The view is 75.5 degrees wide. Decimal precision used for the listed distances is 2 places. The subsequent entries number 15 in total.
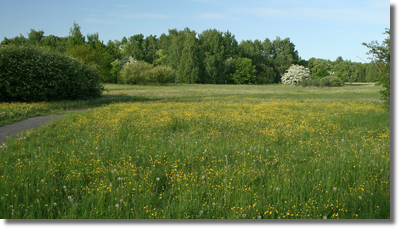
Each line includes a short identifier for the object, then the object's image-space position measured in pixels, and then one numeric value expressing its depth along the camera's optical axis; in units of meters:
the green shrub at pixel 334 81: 58.68
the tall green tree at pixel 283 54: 100.50
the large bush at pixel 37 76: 18.39
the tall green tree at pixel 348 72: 83.12
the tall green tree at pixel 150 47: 100.12
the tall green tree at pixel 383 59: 13.06
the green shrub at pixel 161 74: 58.28
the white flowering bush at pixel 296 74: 80.81
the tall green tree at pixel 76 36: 56.00
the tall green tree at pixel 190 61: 76.31
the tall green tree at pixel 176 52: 83.81
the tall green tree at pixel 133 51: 81.81
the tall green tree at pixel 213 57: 82.94
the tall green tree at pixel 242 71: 89.56
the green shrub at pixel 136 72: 57.69
